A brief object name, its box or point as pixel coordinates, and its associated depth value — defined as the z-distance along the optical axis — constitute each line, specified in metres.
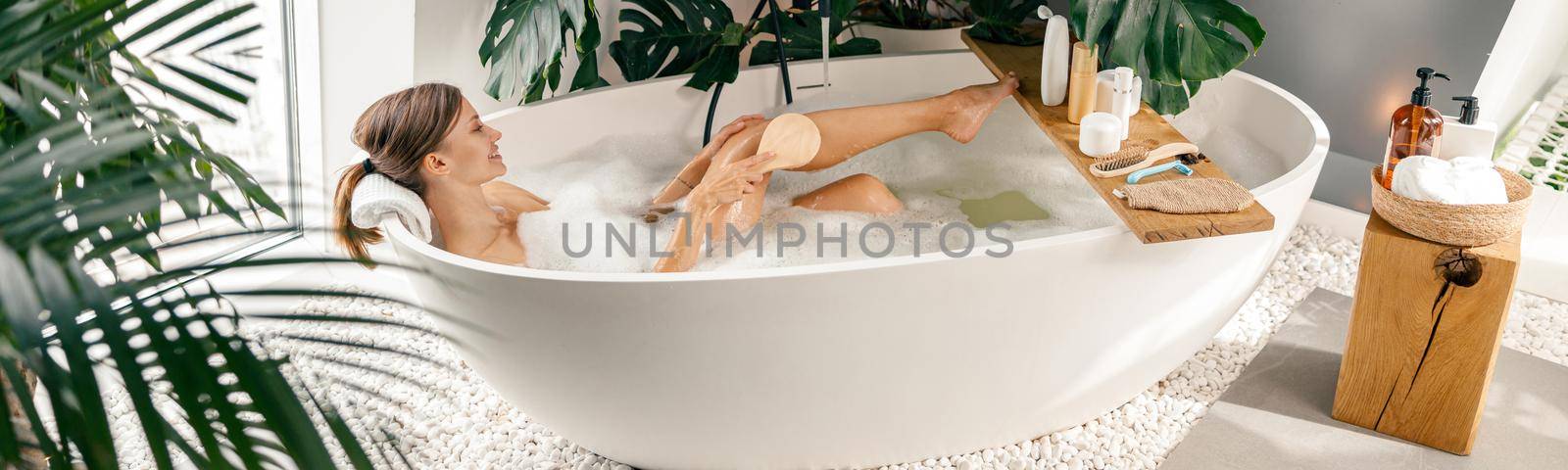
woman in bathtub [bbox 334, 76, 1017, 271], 1.95
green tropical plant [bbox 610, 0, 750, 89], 2.85
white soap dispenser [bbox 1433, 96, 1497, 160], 2.01
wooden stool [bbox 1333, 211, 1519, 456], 1.96
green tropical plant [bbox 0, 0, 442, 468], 0.65
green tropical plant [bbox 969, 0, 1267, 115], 2.06
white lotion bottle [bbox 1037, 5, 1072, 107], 2.37
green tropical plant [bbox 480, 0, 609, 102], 2.42
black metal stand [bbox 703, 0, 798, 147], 2.71
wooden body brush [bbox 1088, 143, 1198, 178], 2.06
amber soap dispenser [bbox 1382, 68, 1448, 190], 2.01
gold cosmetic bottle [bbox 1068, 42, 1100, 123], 2.29
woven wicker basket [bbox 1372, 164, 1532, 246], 1.92
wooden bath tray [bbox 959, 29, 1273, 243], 1.83
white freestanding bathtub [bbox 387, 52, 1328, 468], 1.71
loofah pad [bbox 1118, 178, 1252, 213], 1.89
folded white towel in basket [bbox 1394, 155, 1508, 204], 1.94
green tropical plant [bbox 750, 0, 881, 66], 2.99
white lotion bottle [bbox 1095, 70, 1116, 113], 2.27
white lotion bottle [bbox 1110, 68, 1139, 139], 2.16
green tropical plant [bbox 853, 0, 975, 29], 3.73
